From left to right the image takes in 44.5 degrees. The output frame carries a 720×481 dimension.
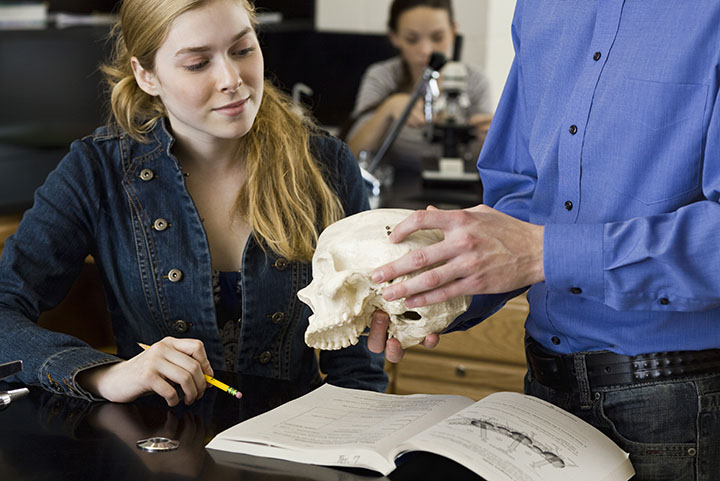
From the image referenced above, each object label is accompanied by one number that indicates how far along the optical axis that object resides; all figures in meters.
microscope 3.15
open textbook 1.05
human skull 1.25
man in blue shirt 1.16
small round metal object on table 1.14
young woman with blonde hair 1.58
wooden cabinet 2.79
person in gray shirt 3.53
